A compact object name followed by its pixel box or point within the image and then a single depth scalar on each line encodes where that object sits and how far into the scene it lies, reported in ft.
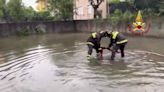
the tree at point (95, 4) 43.56
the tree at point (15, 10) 45.03
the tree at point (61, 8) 44.63
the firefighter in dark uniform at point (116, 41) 17.67
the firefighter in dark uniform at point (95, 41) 17.40
